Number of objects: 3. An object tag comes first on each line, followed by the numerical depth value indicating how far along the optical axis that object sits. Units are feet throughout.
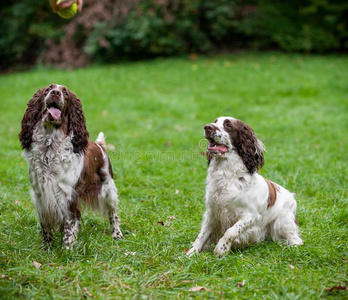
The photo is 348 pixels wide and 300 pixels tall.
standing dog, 14.47
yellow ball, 13.21
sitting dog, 14.33
